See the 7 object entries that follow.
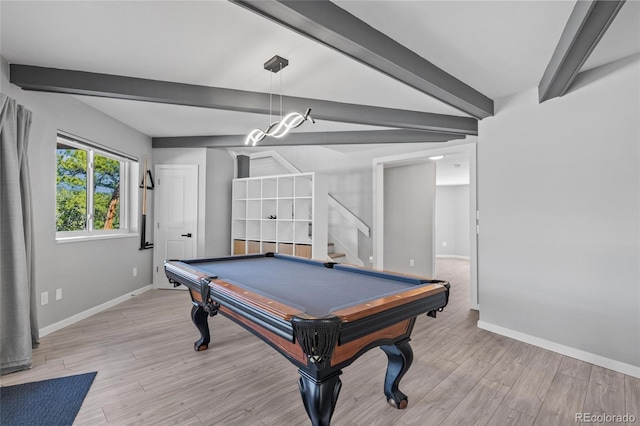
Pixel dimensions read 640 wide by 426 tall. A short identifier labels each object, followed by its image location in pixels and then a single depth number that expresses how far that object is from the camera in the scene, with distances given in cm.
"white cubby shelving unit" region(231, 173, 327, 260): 448
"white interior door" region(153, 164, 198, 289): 479
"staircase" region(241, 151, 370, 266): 541
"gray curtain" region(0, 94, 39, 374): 232
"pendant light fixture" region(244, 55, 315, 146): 232
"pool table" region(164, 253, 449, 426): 131
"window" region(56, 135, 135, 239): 333
